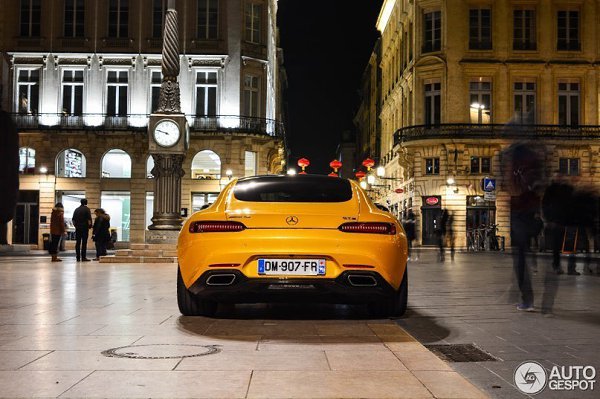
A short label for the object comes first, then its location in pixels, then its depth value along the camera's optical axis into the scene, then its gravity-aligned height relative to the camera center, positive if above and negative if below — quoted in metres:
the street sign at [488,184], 37.00 +1.26
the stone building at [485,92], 47.12 +7.19
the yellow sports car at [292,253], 7.28 -0.40
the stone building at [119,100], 46.34 +6.46
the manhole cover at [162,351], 5.51 -1.01
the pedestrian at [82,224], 23.78 -0.45
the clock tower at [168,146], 25.33 +2.01
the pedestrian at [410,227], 27.33 -0.56
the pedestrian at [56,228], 23.73 -0.57
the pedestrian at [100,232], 27.06 -0.79
